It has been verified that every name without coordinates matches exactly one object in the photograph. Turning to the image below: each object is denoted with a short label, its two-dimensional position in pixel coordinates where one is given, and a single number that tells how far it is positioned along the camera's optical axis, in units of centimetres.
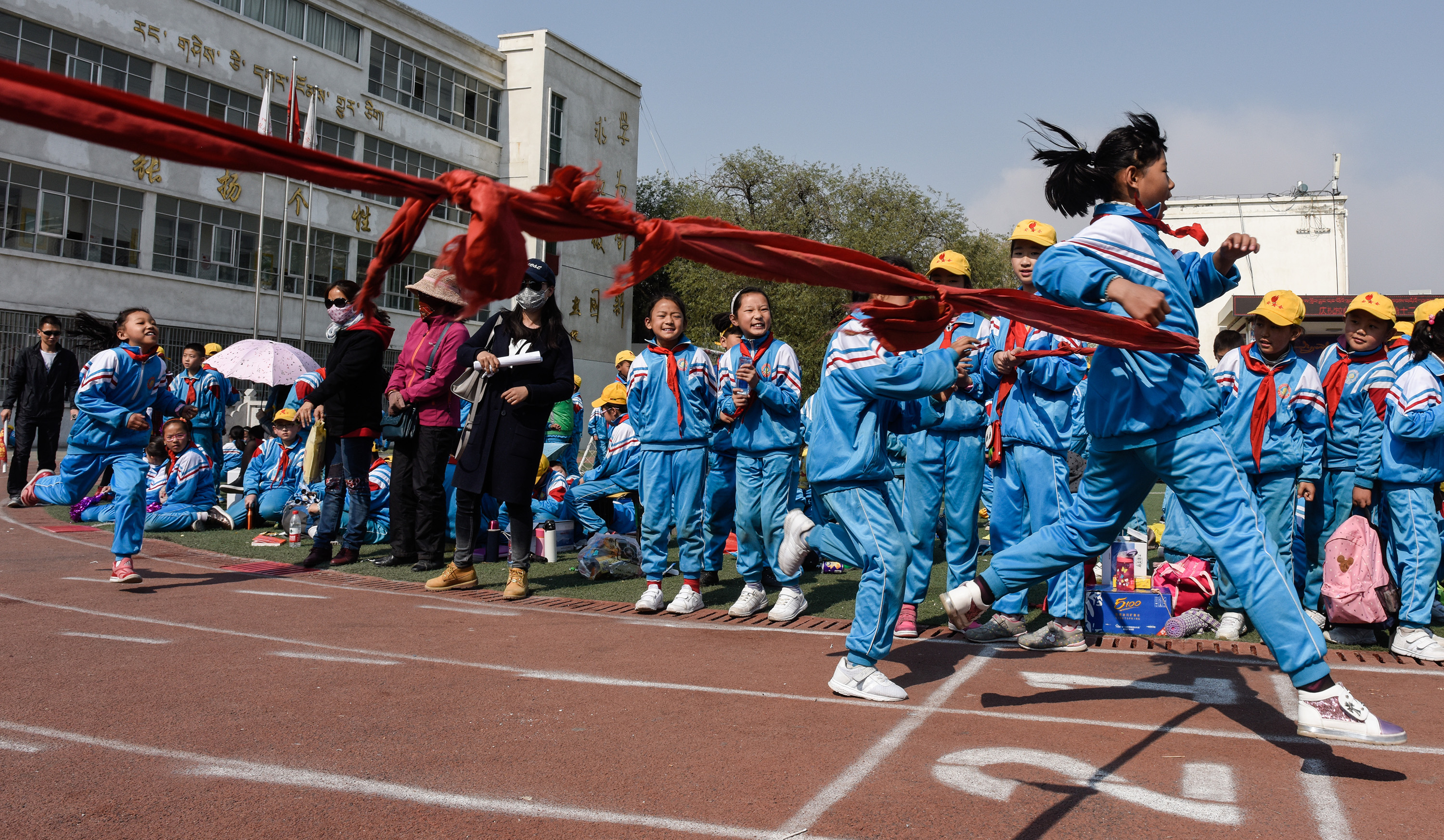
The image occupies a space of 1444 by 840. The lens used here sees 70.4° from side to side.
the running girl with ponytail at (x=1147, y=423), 371
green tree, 3850
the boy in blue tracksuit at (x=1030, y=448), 604
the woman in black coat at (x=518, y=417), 755
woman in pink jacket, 832
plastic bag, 864
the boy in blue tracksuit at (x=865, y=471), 478
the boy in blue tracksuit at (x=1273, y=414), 632
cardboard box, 652
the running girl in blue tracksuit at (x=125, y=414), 754
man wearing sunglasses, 1359
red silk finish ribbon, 197
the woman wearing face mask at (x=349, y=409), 857
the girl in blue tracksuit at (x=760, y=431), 716
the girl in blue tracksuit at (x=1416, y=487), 588
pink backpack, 606
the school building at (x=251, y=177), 2602
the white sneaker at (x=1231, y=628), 635
